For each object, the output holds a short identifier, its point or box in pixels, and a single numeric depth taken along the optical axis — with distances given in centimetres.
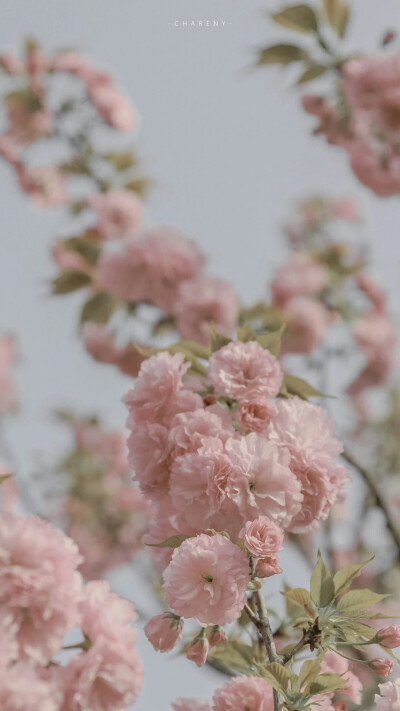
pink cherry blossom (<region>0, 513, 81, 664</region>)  119
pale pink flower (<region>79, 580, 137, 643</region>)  122
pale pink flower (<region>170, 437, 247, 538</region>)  125
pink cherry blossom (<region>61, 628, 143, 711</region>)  120
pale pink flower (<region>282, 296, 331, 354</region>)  351
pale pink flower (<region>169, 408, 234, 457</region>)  128
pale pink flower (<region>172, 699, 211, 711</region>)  128
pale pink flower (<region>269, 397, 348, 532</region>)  128
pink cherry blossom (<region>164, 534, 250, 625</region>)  122
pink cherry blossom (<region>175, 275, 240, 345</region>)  211
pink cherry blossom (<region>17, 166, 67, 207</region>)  365
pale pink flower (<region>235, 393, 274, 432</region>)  129
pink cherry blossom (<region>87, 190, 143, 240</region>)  244
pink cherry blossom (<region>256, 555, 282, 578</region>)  122
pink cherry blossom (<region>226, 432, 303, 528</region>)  125
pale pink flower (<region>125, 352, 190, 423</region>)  132
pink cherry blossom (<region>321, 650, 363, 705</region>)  129
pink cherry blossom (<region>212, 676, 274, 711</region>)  126
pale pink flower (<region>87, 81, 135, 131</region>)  339
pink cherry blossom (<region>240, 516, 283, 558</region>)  122
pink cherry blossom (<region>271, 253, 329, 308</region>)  375
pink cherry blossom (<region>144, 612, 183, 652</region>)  126
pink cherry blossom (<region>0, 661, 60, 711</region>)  116
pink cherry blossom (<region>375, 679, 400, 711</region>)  123
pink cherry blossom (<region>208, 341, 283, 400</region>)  131
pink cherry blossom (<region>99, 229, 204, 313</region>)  214
